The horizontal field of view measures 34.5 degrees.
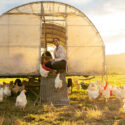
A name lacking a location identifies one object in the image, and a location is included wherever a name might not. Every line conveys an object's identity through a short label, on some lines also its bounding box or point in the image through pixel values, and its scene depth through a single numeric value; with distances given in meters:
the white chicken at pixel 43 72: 8.86
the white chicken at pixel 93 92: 7.67
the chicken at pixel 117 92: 8.14
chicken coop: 9.71
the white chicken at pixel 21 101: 6.40
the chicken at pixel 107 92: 8.00
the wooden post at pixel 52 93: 7.52
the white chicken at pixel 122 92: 8.02
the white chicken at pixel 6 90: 8.92
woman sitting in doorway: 8.62
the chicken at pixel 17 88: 9.87
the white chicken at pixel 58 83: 7.92
